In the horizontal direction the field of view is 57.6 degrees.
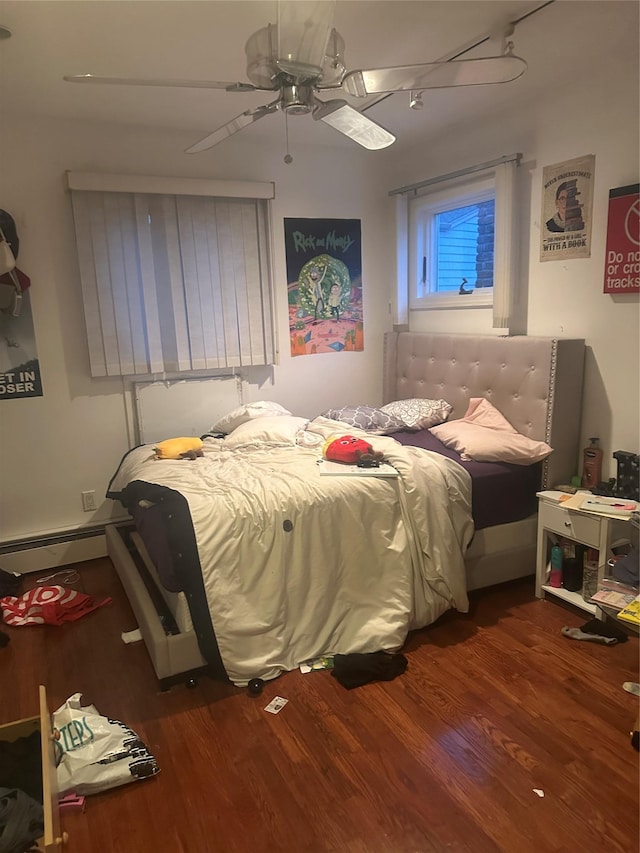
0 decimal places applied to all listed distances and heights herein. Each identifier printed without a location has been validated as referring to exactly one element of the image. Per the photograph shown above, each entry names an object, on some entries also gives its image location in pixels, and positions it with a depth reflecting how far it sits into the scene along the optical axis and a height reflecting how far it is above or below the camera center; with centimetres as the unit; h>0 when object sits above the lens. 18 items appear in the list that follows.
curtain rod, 328 +86
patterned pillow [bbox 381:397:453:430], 359 -59
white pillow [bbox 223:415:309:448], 330 -62
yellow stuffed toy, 318 -67
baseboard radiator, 345 -132
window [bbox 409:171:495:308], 374 +47
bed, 234 -97
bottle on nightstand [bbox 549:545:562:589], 291 -126
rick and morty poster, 407 +25
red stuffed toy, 280 -63
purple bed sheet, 291 -89
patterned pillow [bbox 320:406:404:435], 357 -62
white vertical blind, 346 +30
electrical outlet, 366 -107
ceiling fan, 167 +75
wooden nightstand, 260 -101
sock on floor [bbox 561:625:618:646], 253 -142
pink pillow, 299 -66
